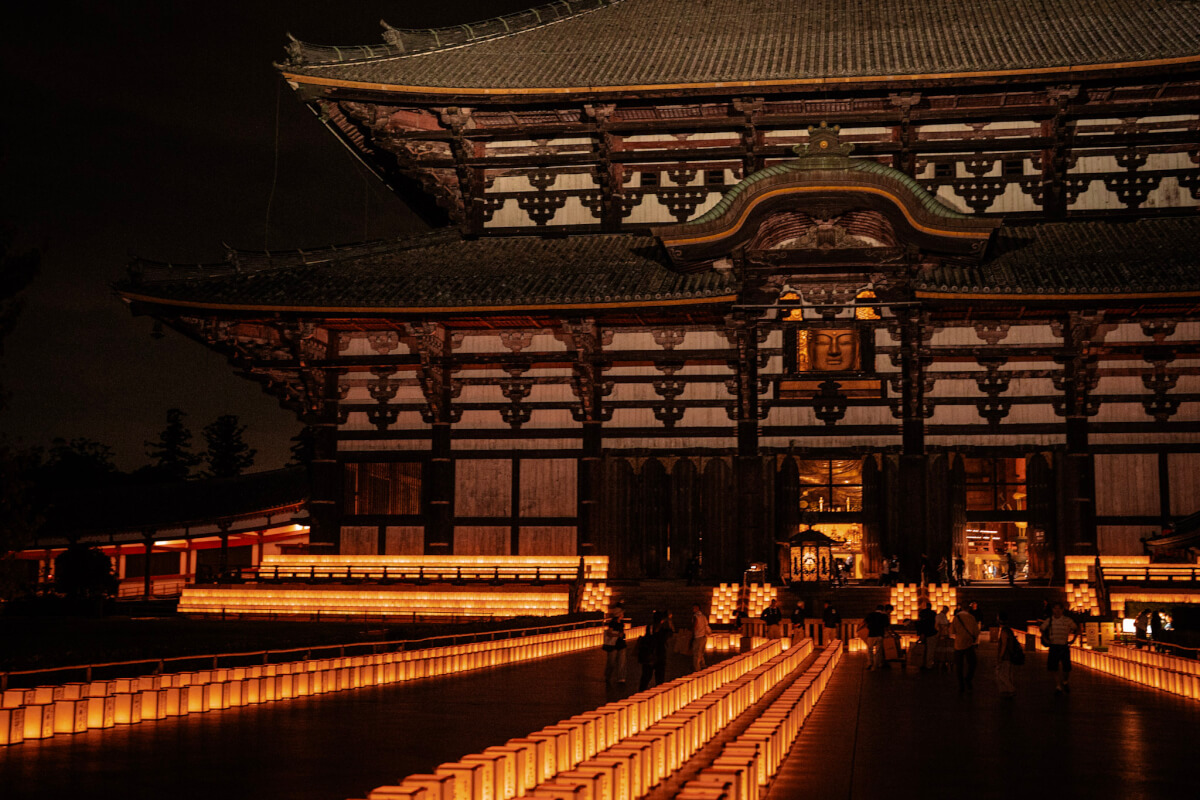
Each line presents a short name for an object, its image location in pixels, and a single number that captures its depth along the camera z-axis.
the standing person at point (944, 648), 22.55
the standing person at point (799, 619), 25.95
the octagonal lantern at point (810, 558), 30.53
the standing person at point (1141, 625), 24.71
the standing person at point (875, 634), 22.30
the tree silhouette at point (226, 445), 91.19
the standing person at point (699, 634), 20.69
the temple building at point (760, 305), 31.03
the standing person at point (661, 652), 18.09
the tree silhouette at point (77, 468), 73.81
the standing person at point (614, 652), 17.94
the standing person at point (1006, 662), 17.58
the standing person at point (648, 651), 18.02
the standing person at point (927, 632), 22.47
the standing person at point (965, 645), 18.97
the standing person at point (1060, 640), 18.16
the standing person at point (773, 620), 25.78
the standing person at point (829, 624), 26.20
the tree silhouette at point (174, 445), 91.31
